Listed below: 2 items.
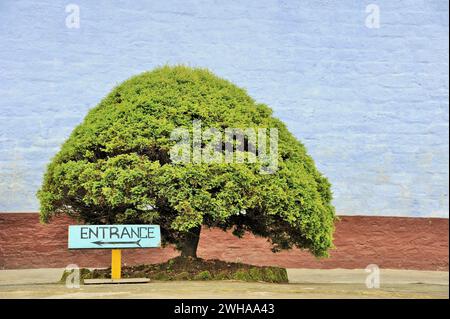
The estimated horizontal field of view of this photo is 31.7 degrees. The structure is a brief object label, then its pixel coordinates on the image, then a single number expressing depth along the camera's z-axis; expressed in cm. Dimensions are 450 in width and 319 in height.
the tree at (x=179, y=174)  921
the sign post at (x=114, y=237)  923
